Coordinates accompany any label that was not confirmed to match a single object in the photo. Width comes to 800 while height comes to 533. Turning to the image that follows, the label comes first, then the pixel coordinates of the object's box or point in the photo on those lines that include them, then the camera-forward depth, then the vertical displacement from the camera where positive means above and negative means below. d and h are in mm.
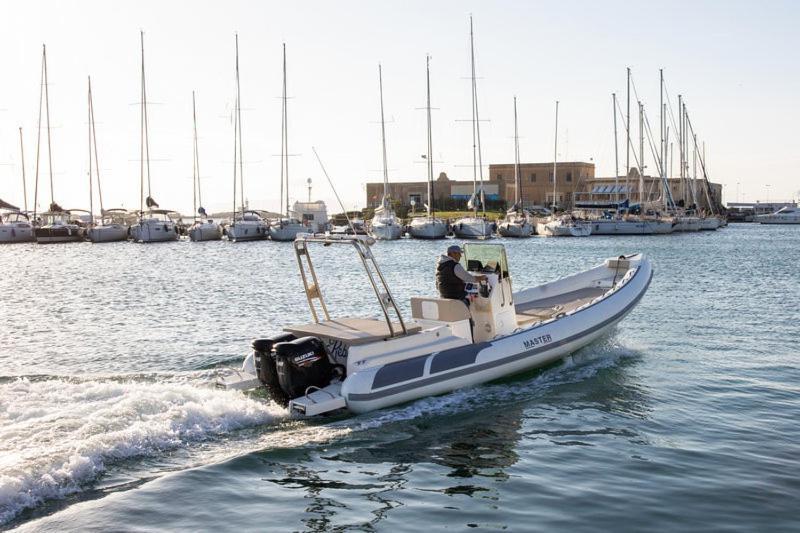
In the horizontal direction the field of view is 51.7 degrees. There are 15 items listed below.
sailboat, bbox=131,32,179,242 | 67562 +887
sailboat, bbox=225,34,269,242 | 68000 +668
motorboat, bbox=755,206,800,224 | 118125 +1316
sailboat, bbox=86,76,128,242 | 69125 +556
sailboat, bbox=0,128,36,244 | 70562 +793
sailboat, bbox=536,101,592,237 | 69688 +178
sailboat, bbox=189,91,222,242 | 70562 +509
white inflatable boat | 10336 -1605
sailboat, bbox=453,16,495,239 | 63719 +491
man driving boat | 12148 -683
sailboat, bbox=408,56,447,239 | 64688 +345
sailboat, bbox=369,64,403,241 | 65938 +710
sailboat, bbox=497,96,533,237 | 67875 +376
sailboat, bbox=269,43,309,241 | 65188 +552
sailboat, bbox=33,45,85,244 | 69562 +1073
